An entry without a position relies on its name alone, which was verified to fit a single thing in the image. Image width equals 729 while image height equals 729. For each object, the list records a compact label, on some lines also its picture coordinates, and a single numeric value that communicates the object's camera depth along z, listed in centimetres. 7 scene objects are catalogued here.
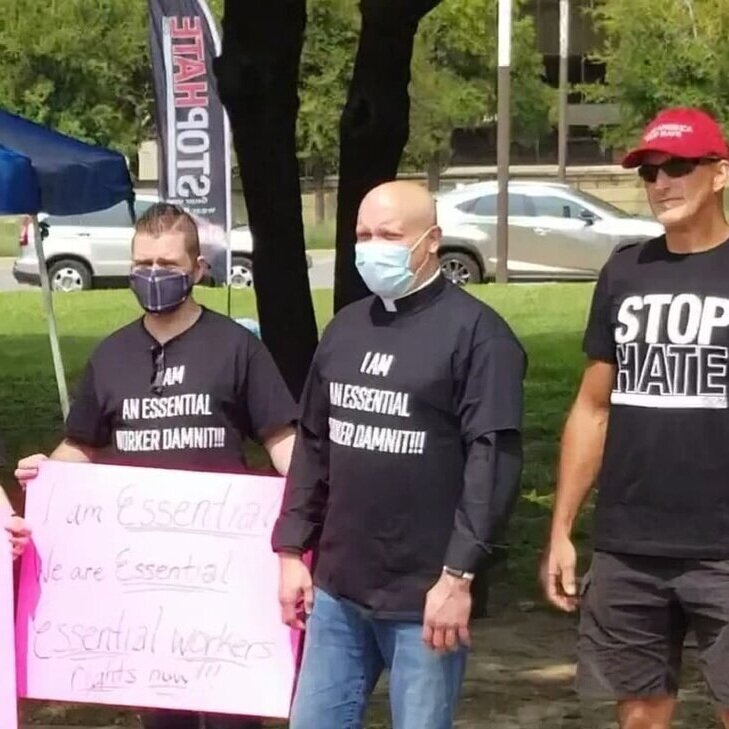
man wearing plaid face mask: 679
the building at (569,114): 8456
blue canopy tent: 1275
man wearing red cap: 625
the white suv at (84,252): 3956
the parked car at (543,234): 4021
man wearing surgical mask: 597
